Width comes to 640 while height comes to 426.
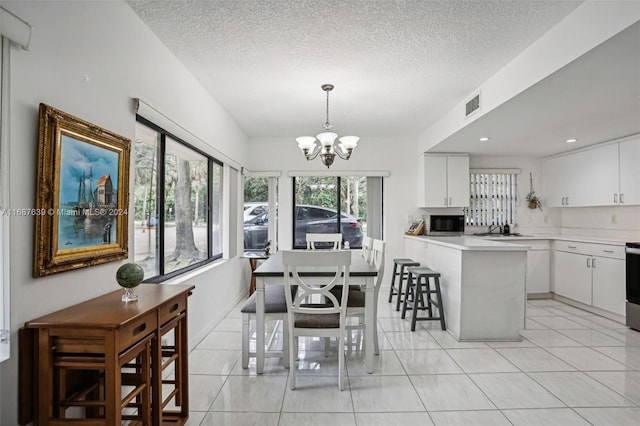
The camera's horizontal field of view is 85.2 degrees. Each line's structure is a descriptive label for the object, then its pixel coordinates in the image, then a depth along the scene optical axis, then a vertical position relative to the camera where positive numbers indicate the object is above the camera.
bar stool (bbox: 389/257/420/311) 4.52 -0.74
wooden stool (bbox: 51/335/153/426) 1.39 -0.79
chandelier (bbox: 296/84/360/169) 3.37 +0.70
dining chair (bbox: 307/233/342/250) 4.47 -0.29
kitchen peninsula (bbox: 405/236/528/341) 3.50 -0.79
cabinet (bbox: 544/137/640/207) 4.27 +0.55
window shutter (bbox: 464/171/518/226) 5.79 +0.28
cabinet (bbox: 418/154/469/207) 5.39 +0.56
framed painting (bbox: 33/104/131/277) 1.49 +0.10
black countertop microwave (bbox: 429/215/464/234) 5.60 -0.13
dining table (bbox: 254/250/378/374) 2.70 -0.59
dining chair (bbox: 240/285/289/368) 2.76 -0.81
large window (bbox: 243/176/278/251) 5.86 +0.07
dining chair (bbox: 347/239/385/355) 2.87 -0.71
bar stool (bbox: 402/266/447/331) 3.80 -0.89
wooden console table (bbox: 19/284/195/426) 1.37 -0.58
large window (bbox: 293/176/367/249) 5.91 +0.16
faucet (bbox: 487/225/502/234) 5.76 -0.20
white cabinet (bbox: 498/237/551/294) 5.18 -0.72
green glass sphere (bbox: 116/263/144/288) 1.72 -0.30
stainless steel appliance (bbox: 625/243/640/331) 3.79 -0.75
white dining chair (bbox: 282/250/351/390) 2.44 -0.68
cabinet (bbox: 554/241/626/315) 4.11 -0.75
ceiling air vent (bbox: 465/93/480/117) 3.51 +1.15
